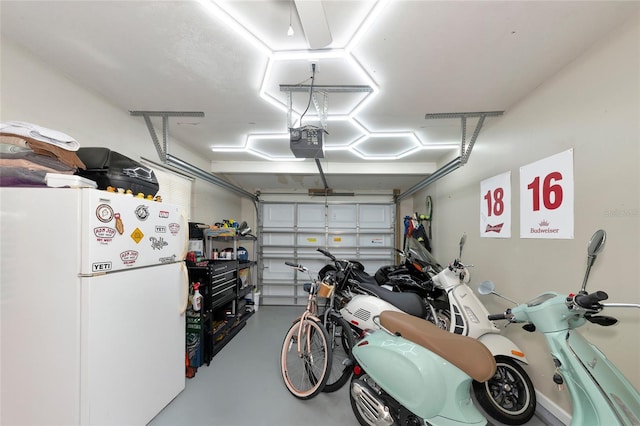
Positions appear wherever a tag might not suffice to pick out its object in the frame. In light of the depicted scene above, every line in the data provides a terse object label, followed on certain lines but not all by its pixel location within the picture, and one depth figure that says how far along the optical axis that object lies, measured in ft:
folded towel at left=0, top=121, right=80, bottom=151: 4.39
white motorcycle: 6.03
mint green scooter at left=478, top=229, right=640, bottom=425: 3.51
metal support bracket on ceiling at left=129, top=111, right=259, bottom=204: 7.90
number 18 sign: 7.48
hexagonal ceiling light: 4.58
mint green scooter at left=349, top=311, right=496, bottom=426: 4.30
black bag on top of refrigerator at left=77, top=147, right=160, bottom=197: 5.77
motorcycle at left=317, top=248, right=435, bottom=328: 7.59
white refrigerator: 4.49
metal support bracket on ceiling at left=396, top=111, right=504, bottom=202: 7.86
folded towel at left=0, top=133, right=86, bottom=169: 4.41
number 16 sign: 5.58
